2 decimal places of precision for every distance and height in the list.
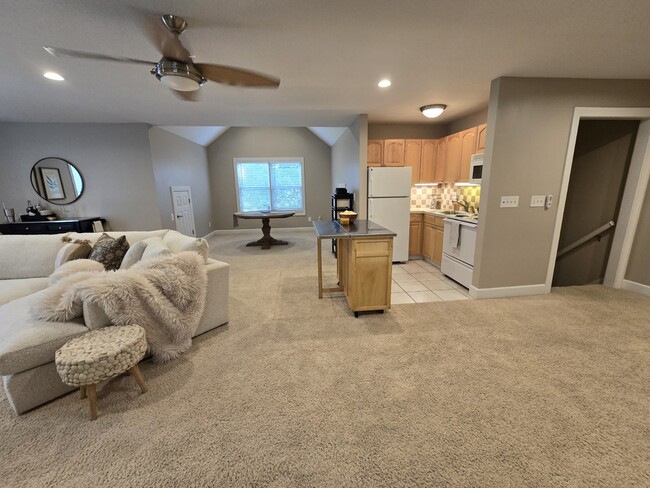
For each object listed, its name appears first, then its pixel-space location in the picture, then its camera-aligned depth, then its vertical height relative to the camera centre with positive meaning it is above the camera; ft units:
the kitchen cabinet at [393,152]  14.83 +2.18
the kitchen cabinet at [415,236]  15.15 -2.66
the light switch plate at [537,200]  9.51 -0.38
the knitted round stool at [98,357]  4.75 -3.06
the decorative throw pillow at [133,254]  7.89 -1.89
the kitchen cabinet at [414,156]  14.83 +1.96
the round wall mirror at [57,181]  14.55 +0.67
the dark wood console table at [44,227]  13.42 -1.73
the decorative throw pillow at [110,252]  8.14 -1.85
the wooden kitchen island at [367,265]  8.29 -2.41
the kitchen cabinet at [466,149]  12.08 +1.91
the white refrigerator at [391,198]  13.67 -0.40
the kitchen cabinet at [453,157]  13.28 +1.75
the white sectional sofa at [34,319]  5.08 -2.83
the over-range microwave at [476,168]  11.10 +0.97
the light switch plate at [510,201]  9.39 -0.41
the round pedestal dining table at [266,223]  18.54 -2.31
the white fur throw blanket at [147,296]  5.73 -2.37
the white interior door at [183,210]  17.65 -1.23
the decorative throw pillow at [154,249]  7.27 -1.62
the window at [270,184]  24.58 +0.71
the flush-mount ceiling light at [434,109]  11.52 +3.55
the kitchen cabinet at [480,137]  11.39 +2.29
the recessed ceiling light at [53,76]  8.00 +3.65
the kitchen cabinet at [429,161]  14.89 +1.67
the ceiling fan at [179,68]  5.06 +2.69
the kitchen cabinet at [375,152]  14.85 +2.19
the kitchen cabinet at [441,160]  14.58 +1.69
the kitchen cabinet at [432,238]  13.46 -2.56
